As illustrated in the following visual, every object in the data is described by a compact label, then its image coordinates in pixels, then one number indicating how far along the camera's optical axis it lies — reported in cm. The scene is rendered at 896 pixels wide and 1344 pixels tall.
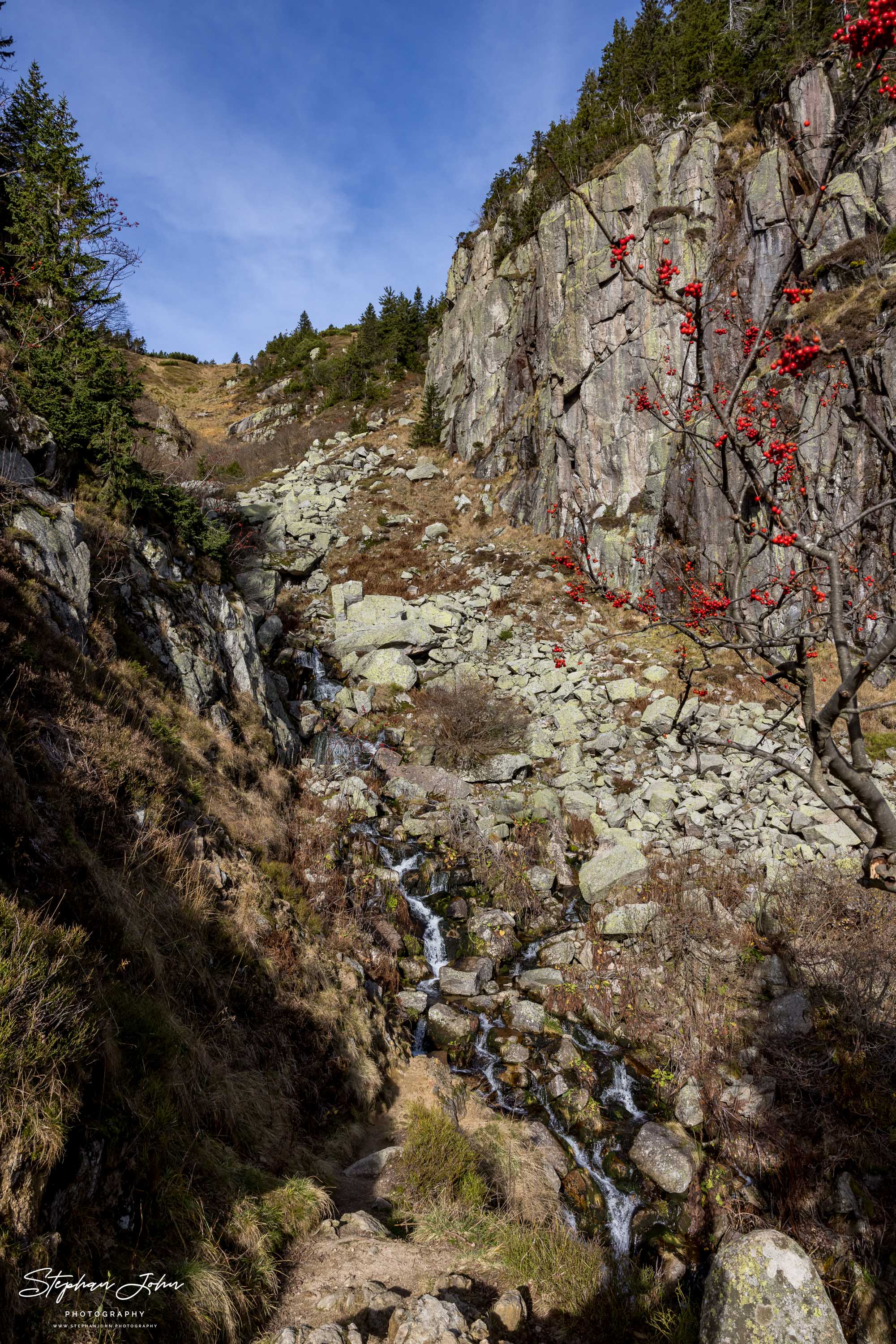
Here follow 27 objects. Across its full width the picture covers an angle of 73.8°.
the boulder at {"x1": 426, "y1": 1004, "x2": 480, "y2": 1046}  910
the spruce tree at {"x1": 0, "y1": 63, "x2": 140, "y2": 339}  1422
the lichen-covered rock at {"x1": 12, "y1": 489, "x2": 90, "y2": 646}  959
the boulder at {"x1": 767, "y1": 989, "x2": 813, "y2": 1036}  793
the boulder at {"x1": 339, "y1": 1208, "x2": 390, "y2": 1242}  519
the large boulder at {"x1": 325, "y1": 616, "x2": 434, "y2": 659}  2008
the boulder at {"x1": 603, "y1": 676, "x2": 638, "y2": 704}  1678
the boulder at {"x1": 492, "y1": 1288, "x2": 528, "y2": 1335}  457
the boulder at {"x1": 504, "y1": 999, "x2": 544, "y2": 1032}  920
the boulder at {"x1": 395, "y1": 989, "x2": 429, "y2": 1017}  948
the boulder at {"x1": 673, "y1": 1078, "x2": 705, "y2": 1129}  750
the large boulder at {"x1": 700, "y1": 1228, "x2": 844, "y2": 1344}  433
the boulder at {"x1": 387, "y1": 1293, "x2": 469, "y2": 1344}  396
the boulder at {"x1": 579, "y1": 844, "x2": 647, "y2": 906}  1135
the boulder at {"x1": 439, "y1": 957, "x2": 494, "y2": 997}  1001
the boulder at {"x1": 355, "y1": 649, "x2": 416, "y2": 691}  1867
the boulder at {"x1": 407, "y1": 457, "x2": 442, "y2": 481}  3133
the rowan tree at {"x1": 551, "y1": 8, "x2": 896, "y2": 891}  301
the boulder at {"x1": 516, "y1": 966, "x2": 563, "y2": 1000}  981
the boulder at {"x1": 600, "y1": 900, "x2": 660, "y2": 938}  1042
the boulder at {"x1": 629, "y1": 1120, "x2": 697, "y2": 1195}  679
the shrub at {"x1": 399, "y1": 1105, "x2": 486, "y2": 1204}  606
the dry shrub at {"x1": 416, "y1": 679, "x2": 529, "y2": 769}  1580
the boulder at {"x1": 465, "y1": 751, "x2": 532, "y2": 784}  1502
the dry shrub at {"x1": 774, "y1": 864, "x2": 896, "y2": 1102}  708
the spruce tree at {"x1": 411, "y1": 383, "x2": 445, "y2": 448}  3341
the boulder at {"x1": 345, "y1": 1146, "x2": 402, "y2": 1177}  632
